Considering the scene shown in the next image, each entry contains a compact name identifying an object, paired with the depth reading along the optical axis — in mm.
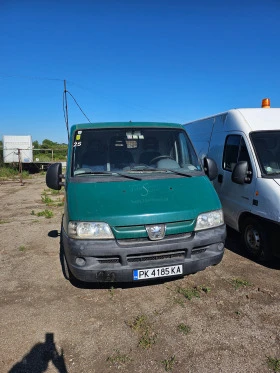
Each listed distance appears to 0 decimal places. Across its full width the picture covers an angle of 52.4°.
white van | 4066
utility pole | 15005
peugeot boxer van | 3033
